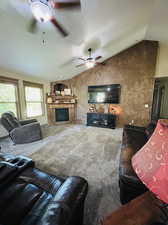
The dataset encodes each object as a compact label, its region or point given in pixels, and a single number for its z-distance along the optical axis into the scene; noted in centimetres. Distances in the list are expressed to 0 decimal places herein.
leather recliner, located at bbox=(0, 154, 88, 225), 64
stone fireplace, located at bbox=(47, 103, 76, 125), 540
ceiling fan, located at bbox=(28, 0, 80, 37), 133
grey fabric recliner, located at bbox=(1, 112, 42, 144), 293
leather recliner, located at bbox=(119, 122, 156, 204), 108
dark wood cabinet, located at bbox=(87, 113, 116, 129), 466
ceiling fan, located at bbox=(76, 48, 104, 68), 345
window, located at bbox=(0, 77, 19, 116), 352
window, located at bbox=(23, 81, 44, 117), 445
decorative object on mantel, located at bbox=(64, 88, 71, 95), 553
